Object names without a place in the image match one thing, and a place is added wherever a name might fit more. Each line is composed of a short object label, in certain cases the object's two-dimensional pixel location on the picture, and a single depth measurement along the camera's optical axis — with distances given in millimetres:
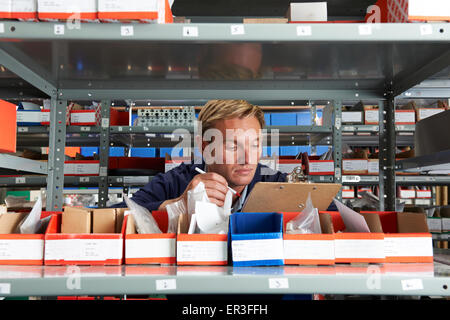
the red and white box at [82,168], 3617
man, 1763
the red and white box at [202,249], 908
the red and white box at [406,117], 3873
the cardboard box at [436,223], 3449
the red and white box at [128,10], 954
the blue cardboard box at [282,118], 4692
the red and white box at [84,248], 917
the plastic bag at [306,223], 956
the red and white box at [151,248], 925
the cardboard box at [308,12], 1232
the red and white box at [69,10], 947
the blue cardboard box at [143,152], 5650
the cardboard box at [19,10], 949
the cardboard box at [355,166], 3703
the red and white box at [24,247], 938
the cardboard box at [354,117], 3826
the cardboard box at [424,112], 3865
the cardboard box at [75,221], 947
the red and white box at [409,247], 974
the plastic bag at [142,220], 980
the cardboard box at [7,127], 1299
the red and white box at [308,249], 909
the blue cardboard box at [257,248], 892
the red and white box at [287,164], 3285
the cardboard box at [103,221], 984
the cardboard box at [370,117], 3797
